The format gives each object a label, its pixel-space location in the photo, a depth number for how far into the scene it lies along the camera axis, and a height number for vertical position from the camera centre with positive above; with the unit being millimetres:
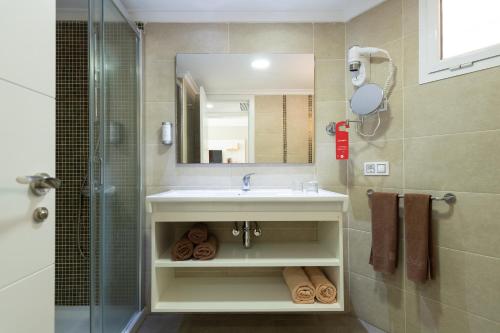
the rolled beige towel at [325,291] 1478 -727
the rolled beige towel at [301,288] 1485 -724
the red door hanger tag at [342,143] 1764 +161
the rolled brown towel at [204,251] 1501 -503
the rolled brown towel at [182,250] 1486 -496
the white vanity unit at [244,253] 1439 -545
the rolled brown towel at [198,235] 1570 -426
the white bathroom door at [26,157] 624 +25
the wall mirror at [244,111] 1929 +419
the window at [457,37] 1335 +727
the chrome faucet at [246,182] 1822 -117
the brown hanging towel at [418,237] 1426 -405
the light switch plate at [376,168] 1671 -12
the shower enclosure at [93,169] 1348 -17
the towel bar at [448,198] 1398 -177
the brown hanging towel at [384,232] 1545 -404
